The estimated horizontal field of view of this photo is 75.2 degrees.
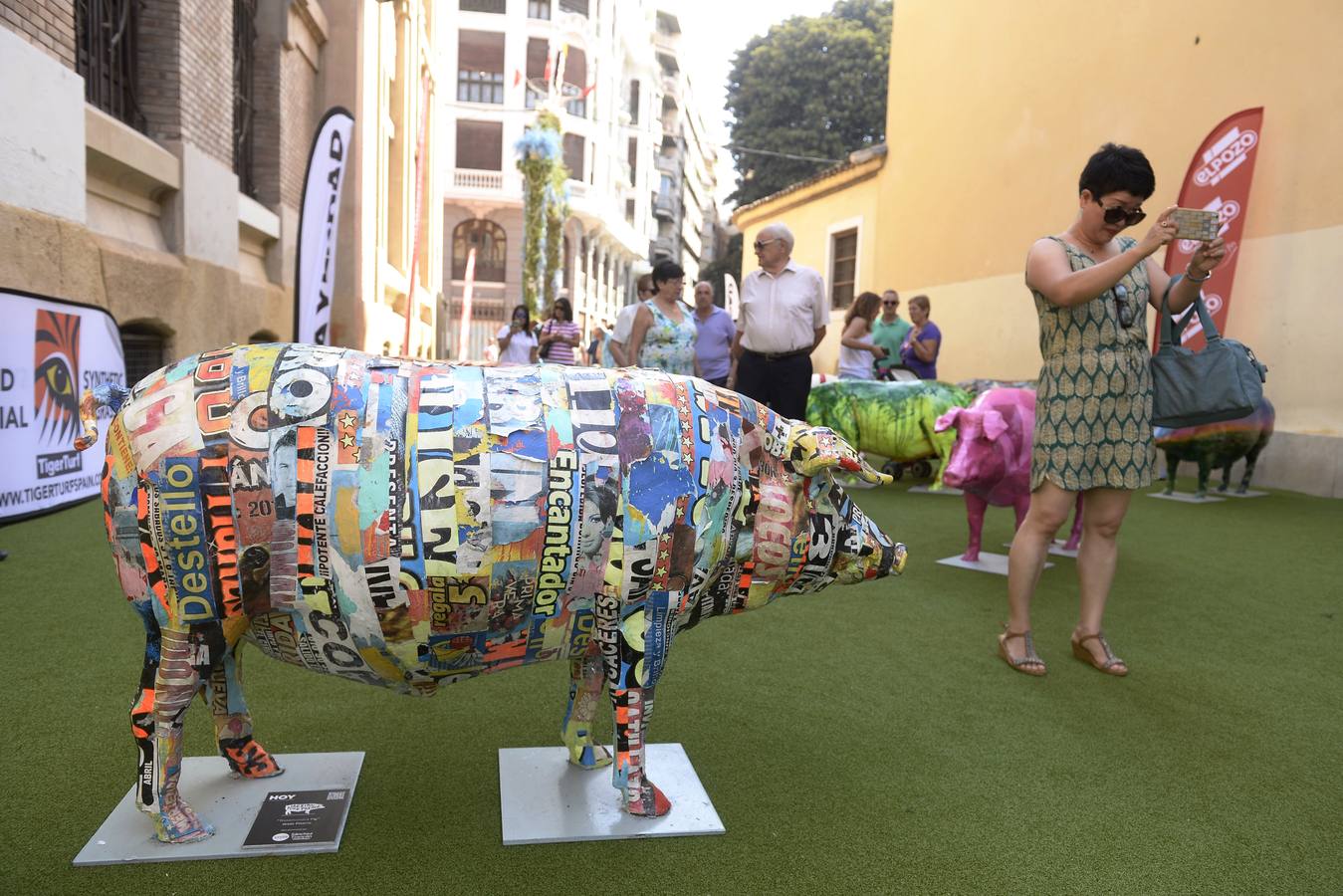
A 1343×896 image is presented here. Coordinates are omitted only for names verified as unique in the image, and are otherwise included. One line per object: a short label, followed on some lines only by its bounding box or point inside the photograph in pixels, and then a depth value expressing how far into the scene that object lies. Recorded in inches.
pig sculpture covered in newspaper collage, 71.5
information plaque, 81.0
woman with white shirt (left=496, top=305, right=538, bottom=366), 394.6
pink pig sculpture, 182.2
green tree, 1082.7
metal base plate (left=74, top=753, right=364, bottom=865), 77.6
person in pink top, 374.6
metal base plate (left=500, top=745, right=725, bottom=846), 84.9
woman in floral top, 214.4
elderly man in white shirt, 198.4
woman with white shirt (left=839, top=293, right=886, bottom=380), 299.9
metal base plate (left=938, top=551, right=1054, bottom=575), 194.5
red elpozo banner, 322.3
